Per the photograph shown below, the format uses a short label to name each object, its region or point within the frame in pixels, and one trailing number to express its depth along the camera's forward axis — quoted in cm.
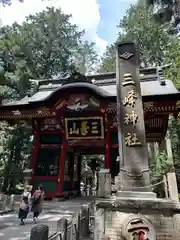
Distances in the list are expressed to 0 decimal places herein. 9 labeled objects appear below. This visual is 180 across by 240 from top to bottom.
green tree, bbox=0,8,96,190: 1778
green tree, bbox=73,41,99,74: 2908
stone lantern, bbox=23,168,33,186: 1006
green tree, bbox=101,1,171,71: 2352
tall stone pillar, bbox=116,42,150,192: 456
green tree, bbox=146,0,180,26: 1229
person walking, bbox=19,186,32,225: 653
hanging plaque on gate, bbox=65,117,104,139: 1136
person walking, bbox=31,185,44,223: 662
